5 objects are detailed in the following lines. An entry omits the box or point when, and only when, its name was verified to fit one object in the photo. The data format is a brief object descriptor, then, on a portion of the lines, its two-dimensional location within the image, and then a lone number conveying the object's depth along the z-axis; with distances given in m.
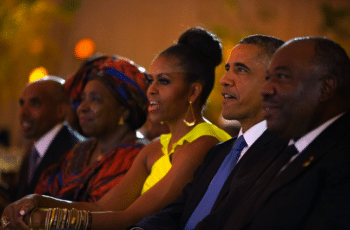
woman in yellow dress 6.40
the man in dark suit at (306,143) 3.79
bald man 10.37
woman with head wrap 8.09
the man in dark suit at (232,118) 5.61
